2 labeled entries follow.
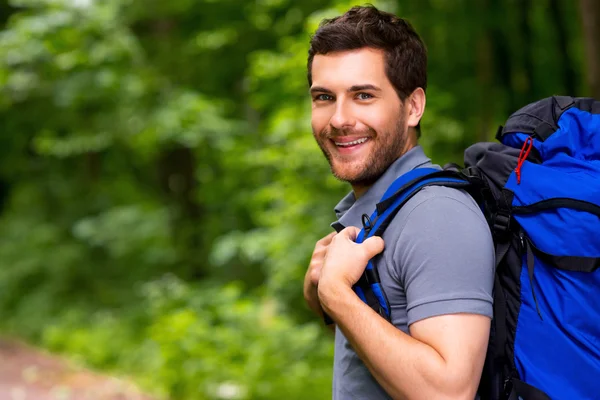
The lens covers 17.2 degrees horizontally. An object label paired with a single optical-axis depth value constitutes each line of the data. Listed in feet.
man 7.43
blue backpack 7.42
